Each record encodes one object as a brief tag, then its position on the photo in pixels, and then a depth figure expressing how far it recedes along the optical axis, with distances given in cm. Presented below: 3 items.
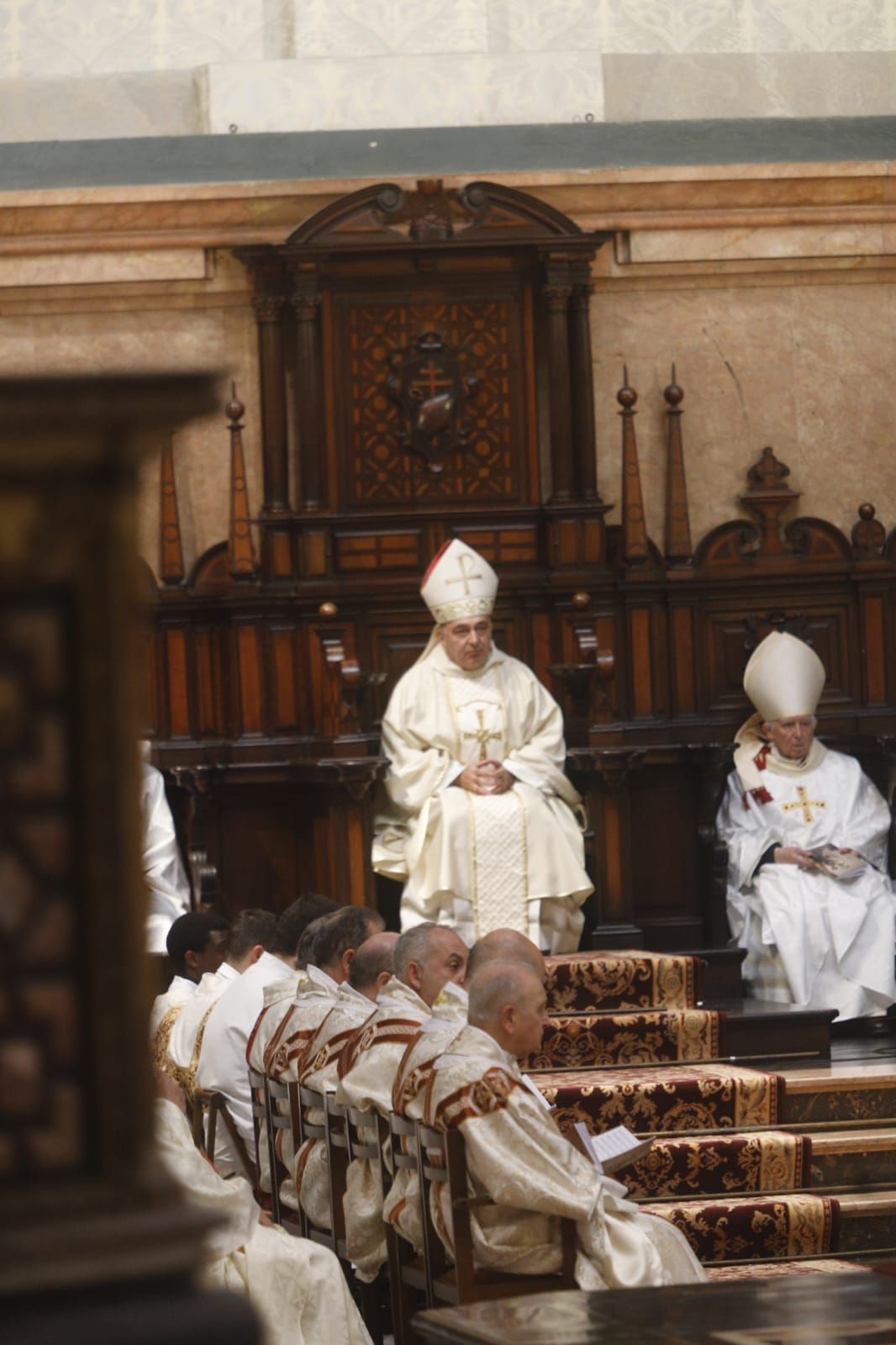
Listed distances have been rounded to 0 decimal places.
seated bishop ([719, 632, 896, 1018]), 1794
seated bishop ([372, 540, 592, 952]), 1798
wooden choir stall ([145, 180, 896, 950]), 1959
